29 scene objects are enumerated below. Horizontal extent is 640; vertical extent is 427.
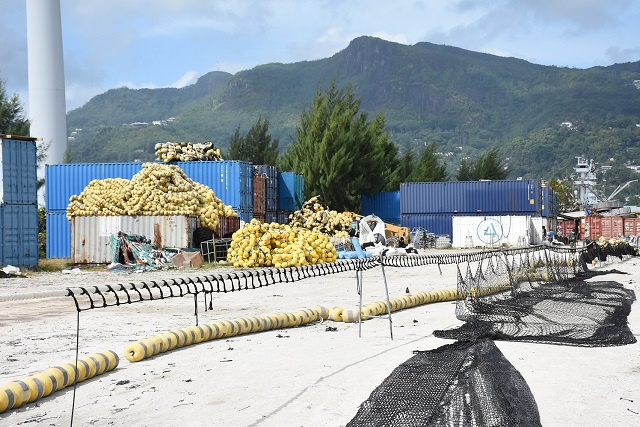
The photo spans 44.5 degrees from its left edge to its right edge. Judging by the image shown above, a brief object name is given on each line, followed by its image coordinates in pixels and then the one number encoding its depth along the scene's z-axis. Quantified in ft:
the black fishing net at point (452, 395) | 20.45
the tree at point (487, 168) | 303.07
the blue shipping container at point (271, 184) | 145.59
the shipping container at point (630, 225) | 194.70
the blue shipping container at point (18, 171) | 91.56
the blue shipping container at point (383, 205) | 204.03
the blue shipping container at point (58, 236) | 128.26
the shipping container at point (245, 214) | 127.34
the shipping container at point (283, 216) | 152.46
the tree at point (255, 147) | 242.58
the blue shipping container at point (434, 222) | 183.62
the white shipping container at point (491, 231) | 168.00
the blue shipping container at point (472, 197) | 178.40
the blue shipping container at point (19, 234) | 89.97
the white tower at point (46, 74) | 245.04
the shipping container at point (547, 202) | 184.34
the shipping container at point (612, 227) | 195.21
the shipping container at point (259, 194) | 135.32
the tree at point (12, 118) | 183.73
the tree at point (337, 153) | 199.21
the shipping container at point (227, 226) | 108.88
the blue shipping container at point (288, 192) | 157.79
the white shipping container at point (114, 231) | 99.96
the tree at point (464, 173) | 308.81
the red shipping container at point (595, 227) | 200.54
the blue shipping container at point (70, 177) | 132.16
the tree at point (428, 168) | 273.54
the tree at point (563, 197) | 379.96
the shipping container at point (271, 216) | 145.34
